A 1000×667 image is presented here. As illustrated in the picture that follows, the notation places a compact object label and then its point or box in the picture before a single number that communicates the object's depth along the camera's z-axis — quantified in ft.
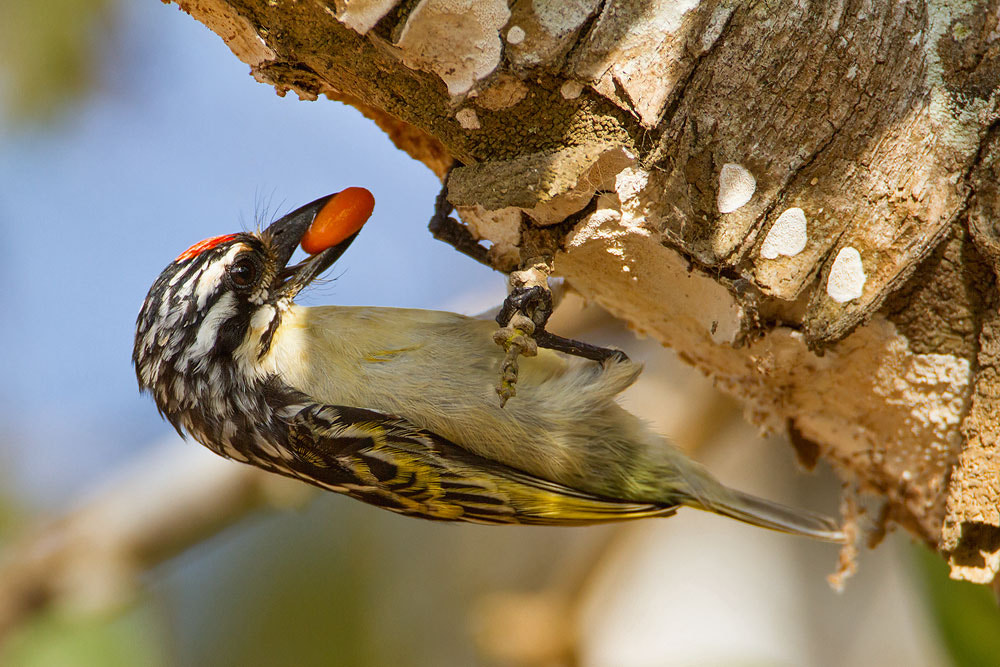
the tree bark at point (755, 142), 7.60
